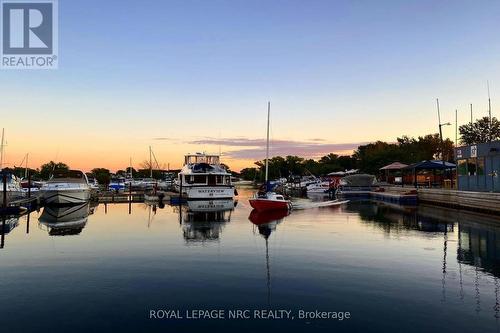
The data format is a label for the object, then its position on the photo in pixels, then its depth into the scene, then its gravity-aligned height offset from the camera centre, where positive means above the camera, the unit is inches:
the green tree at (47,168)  5388.8 +174.0
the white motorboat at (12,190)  1556.3 -33.7
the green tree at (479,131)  2950.3 +325.9
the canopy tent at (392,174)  2792.8 +14.1
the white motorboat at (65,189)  1752.0 -36.5
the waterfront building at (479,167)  1309.1 +26.8
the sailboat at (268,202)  1541.6 -91.7
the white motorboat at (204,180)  1958.7 -7.7
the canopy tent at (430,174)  1987.6 +9.1
